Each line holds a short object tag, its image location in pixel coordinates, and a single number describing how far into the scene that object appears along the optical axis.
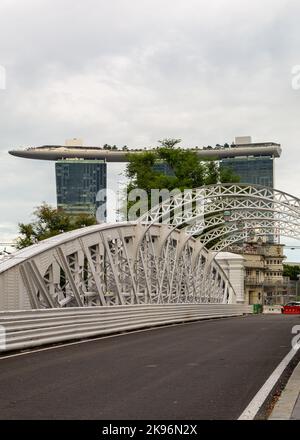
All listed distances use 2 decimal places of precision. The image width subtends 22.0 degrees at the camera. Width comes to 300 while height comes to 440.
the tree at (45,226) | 59.97
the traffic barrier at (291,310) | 67.50
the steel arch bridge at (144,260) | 20.12
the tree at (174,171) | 69.19
